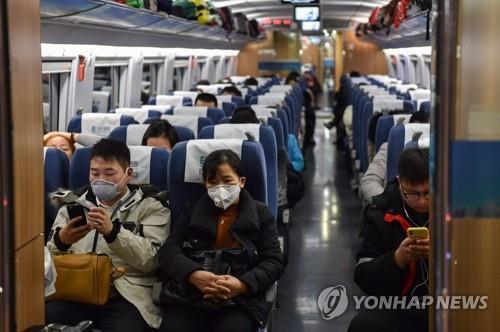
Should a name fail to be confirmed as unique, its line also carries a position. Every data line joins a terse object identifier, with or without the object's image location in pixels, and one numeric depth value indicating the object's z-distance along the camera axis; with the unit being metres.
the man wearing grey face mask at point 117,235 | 3.55
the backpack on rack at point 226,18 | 15.08
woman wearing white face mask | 3.59
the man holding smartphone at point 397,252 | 3.22
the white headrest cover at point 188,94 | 10.52
